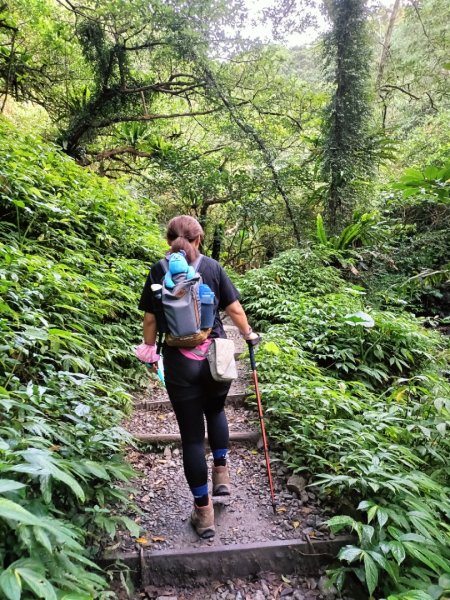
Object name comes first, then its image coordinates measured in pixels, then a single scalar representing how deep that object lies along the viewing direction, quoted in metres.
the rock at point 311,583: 2.01
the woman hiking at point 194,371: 2.17
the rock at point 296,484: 2.61
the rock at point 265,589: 2.00
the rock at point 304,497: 2.53
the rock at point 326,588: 1.88
